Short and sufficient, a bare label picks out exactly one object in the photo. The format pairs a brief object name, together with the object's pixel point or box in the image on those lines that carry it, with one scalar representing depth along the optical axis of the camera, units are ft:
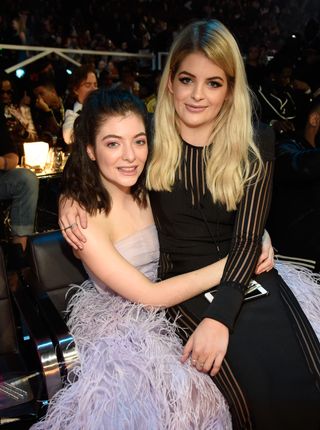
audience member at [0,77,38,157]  14.02
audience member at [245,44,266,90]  20.04
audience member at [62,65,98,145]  12.86
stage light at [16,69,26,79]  18.98
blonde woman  4.22
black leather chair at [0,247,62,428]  4.82
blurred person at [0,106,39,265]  11.47
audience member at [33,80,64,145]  15.78
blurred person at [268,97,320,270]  7.13
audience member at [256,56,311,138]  16.19
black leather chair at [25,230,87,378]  6.22
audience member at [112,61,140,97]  20.01
